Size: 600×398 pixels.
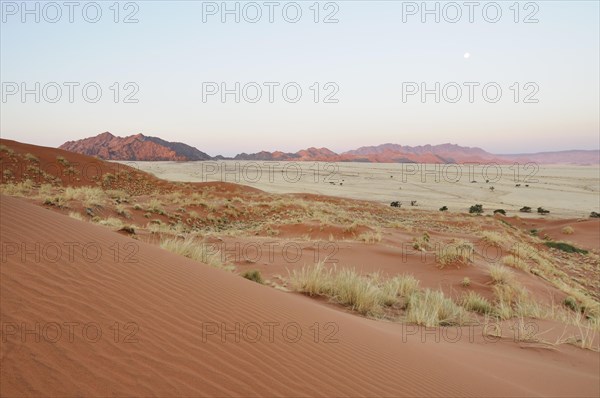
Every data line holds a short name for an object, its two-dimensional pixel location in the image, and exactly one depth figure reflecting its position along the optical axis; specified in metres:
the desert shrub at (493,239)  16.29
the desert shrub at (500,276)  9.48
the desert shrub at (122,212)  16.73
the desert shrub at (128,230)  10.02
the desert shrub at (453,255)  11.07
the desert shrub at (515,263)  12.23
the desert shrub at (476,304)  7.86
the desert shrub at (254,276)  7.54
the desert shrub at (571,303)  9.41
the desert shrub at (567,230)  25.64
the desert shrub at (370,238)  14.54
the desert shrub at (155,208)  19.12
